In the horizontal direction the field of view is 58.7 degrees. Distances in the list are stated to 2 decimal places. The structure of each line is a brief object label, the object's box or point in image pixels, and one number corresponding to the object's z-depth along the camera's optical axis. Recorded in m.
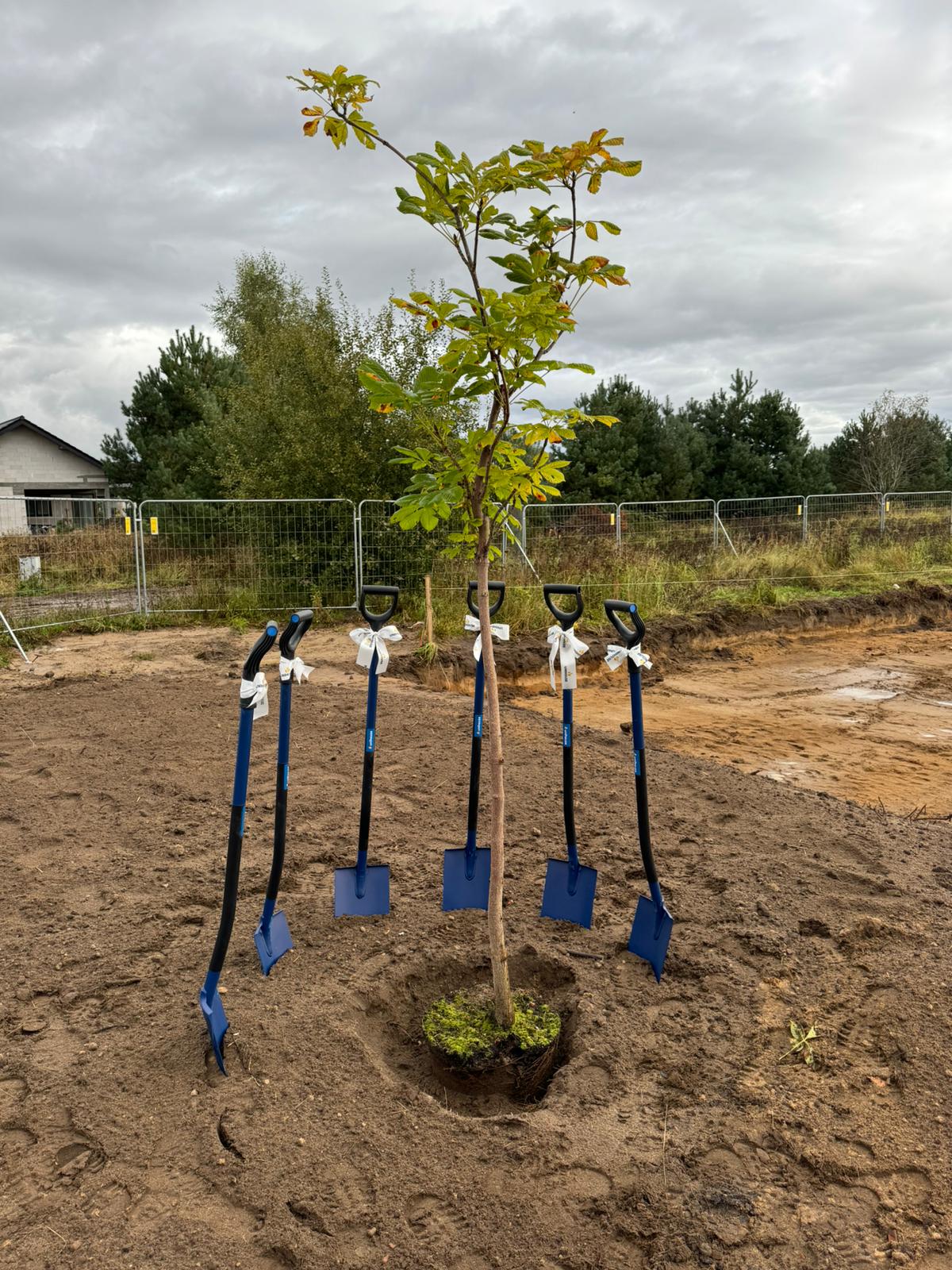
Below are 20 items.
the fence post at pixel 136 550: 12.27
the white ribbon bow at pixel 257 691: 2.66
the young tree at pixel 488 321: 2.48
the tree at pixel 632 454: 28.17
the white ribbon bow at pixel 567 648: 3.40
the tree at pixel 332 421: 13.12
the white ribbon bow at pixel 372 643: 3.53
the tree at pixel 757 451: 31.44
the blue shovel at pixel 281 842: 2.96
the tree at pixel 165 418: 26.48
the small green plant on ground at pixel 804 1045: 2.86
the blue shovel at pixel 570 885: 3.69
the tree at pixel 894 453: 34.50
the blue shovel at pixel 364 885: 3.73
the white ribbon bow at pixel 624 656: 3.14
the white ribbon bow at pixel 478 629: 3.12
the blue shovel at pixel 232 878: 2.67
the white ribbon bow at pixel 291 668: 2.91
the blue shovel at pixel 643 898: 3.19
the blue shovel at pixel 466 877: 3.90
